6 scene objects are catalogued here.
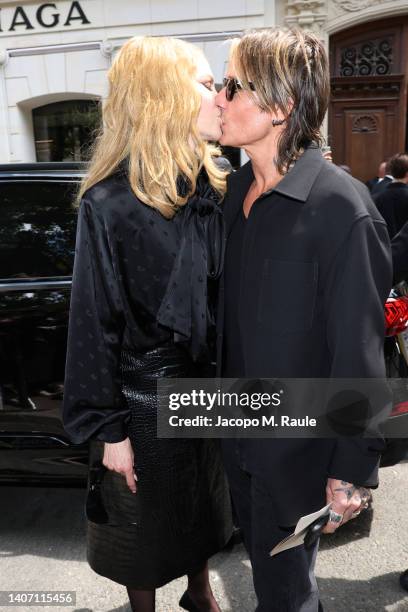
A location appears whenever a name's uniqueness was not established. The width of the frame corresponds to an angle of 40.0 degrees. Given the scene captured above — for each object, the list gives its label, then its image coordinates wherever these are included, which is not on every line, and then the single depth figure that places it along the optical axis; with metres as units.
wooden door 8.34
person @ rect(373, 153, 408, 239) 4.79
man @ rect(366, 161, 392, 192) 6.33
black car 2.39
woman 1.43
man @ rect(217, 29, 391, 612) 1.24
